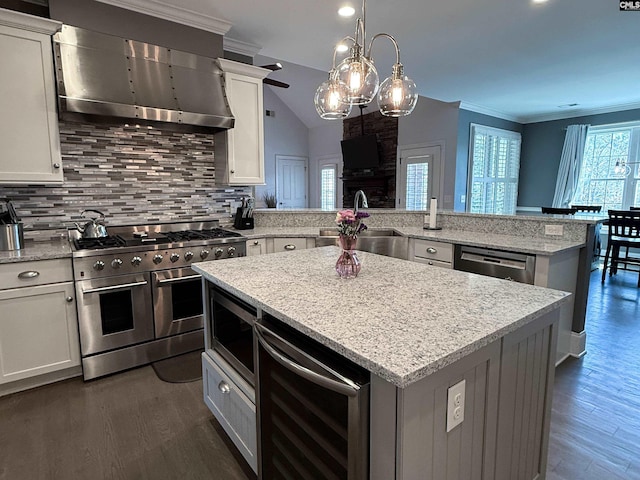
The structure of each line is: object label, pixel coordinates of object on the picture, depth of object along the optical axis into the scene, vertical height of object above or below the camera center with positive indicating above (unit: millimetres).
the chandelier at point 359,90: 1743 +539
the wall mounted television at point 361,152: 7250 +840
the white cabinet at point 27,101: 2436 +639
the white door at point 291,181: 8766 +310
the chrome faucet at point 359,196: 2073 -29
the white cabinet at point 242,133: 3453 +591
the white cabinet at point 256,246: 3354 -485
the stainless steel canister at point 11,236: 2414 -280
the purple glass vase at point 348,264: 1748 -335
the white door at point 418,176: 6352 +310
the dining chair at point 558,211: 4875 -234
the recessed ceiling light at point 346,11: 2888 +1467
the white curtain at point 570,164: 6629 +539
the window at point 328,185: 8672 +207
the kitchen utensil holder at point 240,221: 3767 -286
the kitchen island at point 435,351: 935 -427
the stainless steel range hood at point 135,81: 2592 +885
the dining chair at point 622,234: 4809 -553
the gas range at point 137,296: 2545 -757
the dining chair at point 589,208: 5551 -223
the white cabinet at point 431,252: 3146 -524
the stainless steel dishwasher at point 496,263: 2633 -532
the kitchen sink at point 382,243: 3617 -493
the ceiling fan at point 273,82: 4285 +1432
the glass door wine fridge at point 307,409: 985 -687
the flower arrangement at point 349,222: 1666 -129
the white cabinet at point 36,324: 2318 -852
